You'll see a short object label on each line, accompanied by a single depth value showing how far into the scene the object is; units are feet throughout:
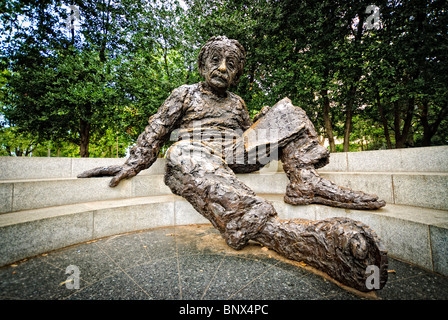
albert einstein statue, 4.43
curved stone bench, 5.63
